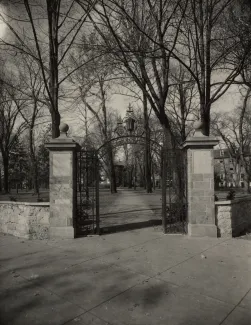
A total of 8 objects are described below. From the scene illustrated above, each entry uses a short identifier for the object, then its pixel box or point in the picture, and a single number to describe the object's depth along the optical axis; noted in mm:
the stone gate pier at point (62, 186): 6844
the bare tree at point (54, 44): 8104
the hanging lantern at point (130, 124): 9748
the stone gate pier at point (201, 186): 6691
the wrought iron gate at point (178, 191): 7331
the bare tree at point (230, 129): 30781
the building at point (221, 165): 69900
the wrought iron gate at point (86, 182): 7271
